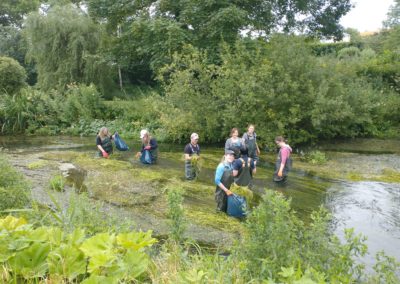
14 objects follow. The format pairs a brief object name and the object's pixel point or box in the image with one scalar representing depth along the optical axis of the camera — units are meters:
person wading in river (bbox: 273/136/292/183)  10.48
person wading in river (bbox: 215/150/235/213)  8.17
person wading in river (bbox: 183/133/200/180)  11.28
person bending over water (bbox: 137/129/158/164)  13.21
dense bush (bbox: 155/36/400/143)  17.17
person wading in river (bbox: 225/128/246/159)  10.18
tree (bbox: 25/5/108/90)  25.75
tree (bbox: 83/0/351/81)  20.41
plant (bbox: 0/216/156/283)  3.41
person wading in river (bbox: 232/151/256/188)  8.40
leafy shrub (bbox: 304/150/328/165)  14.84
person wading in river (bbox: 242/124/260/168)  11.57
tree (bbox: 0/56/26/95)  22.19
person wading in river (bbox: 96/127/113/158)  13.28
